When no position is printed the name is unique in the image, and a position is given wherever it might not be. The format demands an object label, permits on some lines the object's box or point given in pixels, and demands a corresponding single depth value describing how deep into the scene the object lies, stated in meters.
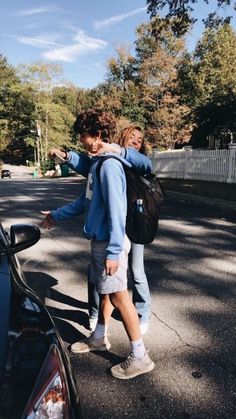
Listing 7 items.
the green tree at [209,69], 38.88
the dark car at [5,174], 44.90
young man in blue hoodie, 2.51
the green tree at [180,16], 15.69
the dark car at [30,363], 1.37
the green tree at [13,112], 62.41
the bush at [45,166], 44.43
